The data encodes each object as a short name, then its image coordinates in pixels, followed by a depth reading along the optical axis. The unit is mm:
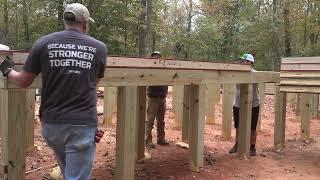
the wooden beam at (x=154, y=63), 2824
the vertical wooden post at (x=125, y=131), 3588
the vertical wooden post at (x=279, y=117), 6153
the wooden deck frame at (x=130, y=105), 2929
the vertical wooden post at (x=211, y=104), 8100
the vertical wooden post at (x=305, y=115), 6806
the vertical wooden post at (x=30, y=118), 4639
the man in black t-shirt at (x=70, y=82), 2308
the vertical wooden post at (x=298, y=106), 9294
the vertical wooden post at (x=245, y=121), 5502
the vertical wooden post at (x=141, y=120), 4847
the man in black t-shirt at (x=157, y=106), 5862
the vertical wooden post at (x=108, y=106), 7270
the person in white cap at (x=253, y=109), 5826
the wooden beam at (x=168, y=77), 3395
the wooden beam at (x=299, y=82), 5533
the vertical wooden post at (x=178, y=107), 7275
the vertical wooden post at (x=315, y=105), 9288
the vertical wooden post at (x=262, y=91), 7600
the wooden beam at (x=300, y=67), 5534
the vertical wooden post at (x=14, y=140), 2900
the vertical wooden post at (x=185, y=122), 5707
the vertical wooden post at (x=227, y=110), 6655
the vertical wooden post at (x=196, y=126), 4603
